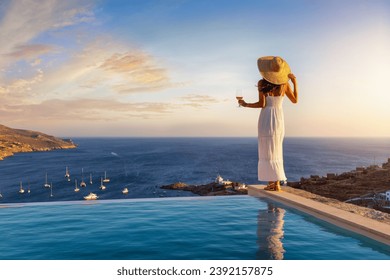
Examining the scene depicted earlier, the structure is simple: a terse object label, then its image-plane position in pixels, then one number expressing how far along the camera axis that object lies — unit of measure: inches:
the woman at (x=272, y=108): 354.3
